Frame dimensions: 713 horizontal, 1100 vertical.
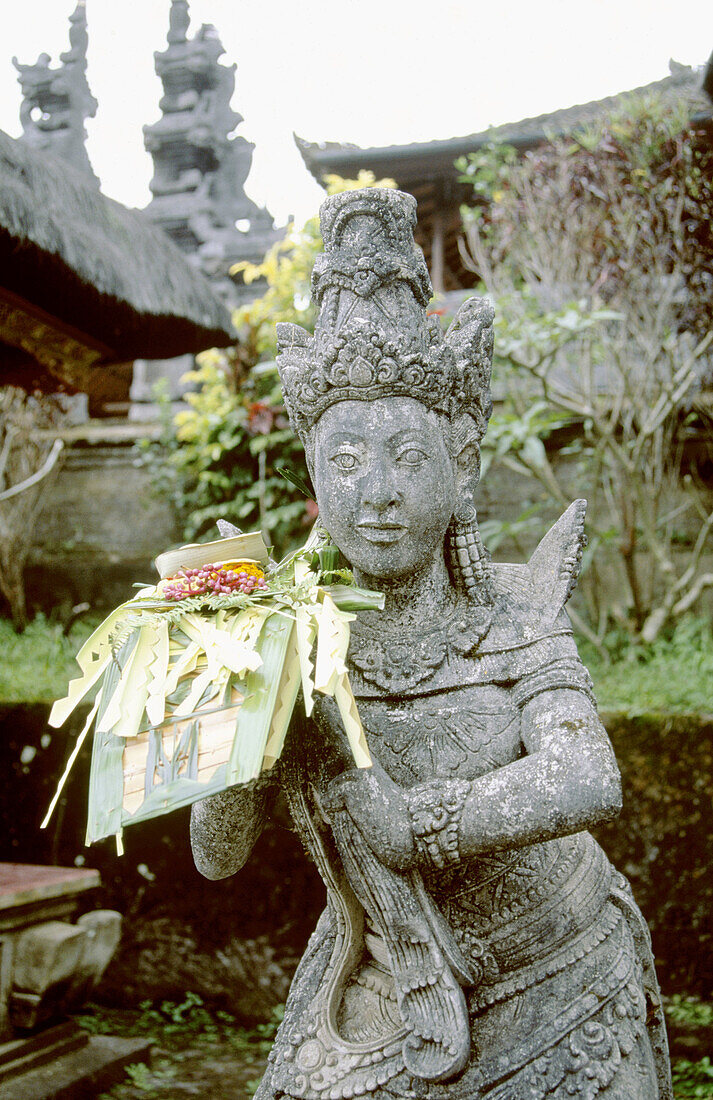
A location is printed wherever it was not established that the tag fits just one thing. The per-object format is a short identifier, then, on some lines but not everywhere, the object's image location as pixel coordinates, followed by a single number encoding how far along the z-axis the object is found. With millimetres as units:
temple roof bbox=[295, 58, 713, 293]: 8641
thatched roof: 3961
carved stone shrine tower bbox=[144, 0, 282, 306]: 11539
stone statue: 1755
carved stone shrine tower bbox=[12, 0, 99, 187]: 12391
